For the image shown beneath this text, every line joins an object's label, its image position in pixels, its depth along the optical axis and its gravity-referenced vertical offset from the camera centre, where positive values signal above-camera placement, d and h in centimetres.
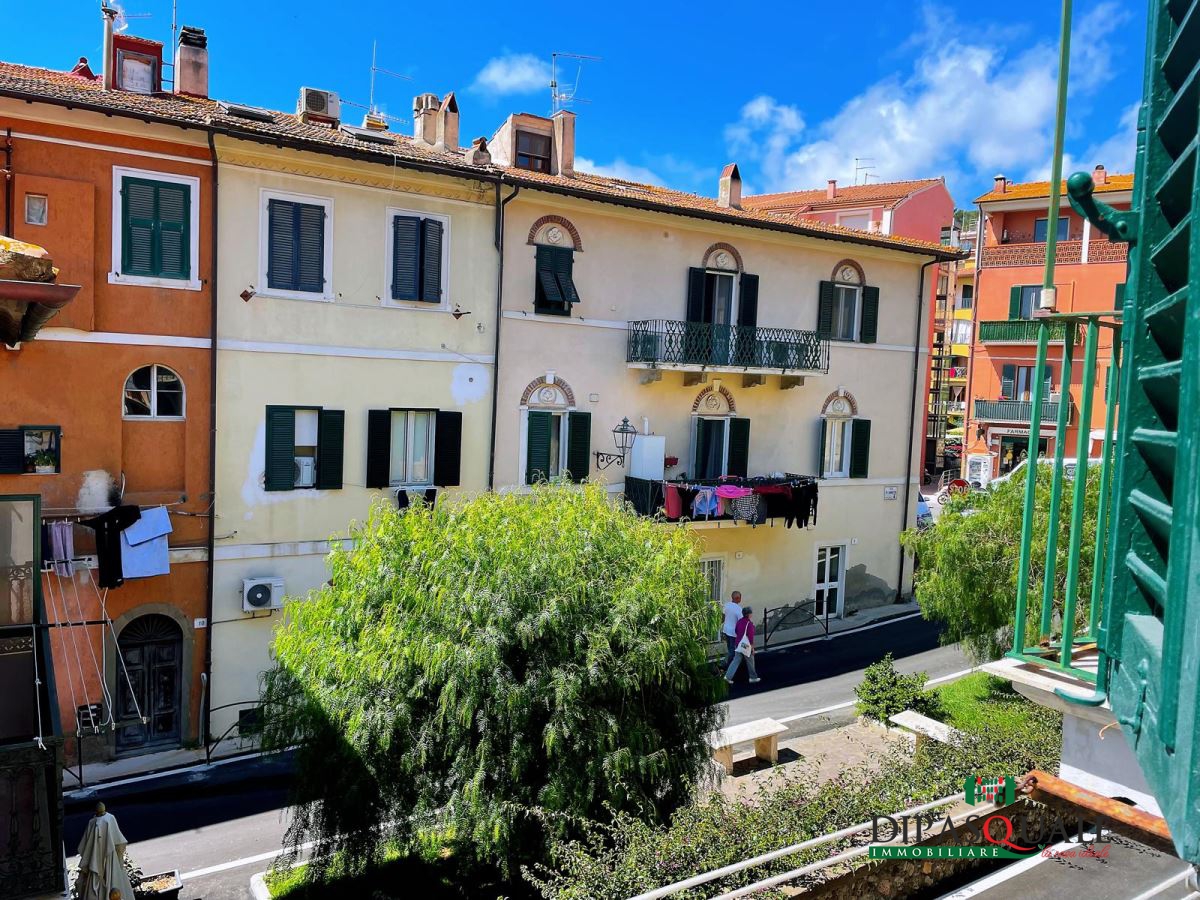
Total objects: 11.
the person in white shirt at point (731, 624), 1869 -442
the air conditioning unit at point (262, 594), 1517 -345
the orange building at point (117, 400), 1330 -27
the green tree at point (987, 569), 1502 -257
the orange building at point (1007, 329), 3459 +356
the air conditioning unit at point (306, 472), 1587 -142
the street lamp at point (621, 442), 1952 -82
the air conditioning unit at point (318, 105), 1830 +580
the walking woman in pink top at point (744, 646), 1823 -474
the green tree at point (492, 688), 830 -280
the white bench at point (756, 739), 1317 -479
